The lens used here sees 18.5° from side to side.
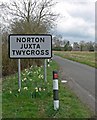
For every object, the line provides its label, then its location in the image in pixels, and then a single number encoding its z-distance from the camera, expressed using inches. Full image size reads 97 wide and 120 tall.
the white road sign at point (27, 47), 366.3
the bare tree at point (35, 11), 1566.2
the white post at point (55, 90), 282.9
